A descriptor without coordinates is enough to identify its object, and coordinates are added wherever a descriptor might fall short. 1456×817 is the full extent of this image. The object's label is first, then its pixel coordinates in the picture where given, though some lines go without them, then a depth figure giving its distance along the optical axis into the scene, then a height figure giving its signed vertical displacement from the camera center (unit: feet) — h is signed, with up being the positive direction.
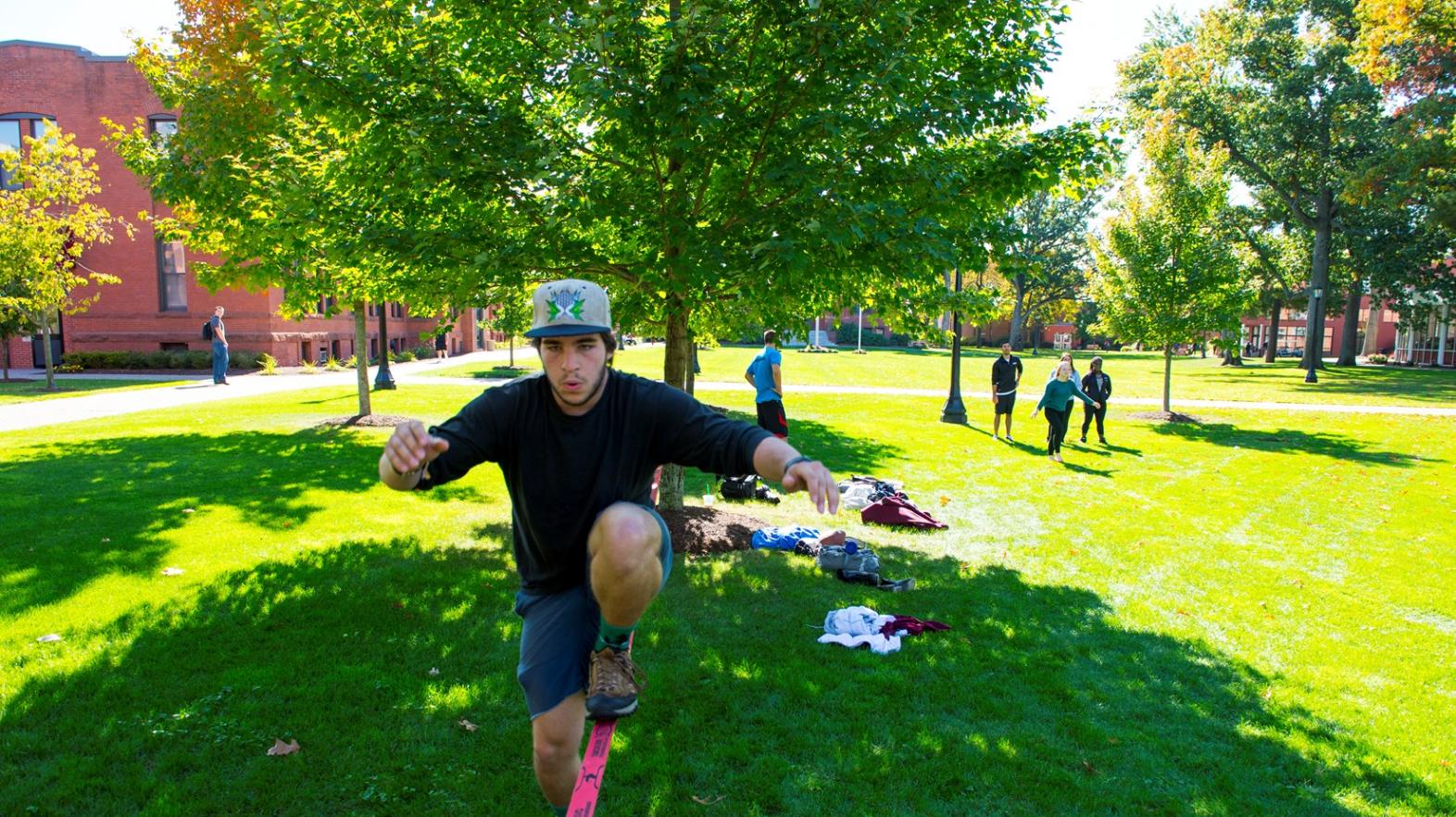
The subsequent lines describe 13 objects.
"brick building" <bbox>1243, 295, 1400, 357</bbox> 238.27 +1.81
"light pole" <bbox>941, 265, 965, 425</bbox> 67.21 -5.90
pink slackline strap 9.43 -5.14
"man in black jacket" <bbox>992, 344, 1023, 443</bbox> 58.44 -3.36
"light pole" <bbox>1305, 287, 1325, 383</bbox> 120.98 -1.78
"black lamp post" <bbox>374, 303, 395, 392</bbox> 79.45 -4.79
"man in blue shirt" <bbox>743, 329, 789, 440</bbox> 38.63 -2.53
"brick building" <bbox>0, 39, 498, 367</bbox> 102.06 +8.61
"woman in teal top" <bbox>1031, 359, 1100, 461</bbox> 51.47 -4.10
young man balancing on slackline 10.50 -1.75
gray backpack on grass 26.02 -7.03
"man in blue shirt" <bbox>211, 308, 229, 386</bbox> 78.07 -2.80
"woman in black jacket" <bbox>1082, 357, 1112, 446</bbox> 58.65 -3.79
